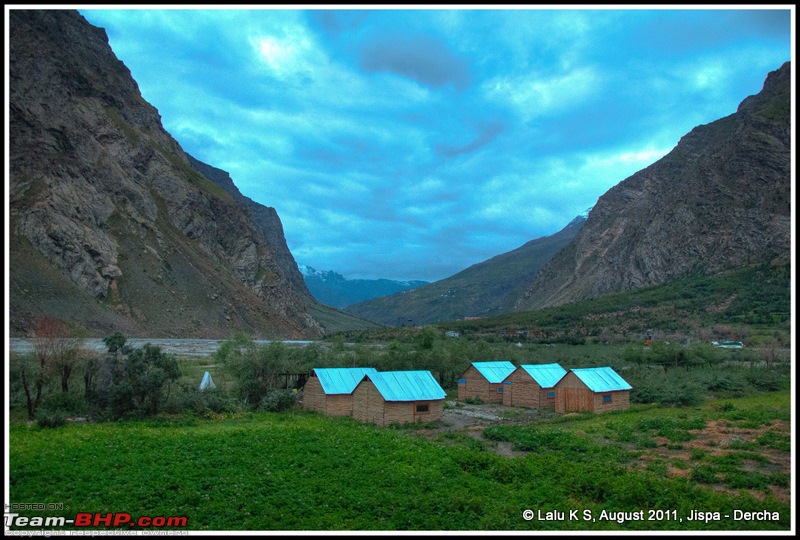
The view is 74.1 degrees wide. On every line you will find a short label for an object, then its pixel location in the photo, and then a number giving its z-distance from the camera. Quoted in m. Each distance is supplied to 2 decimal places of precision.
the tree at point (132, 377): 25.09
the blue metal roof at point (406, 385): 28.69
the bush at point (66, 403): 24.92
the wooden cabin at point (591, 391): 34.06
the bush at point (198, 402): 26.47
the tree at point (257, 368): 31.69
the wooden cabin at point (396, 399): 28.30
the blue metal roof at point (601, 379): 34.41
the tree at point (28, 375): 24.12
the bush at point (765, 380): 43.62
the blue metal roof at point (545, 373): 37.50
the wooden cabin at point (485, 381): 40.31
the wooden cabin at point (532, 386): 37.03
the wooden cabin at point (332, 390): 30.42
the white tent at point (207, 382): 32.09
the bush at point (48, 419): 21.59
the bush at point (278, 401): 30.28
